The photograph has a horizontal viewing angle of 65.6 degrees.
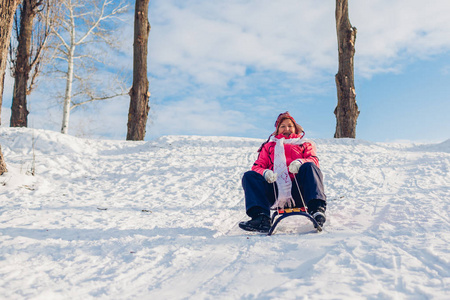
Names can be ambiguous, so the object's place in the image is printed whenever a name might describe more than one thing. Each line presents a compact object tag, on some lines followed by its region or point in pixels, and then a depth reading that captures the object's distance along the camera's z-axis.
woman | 3.48
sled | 3.25
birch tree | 12.92
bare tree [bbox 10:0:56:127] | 10.51
